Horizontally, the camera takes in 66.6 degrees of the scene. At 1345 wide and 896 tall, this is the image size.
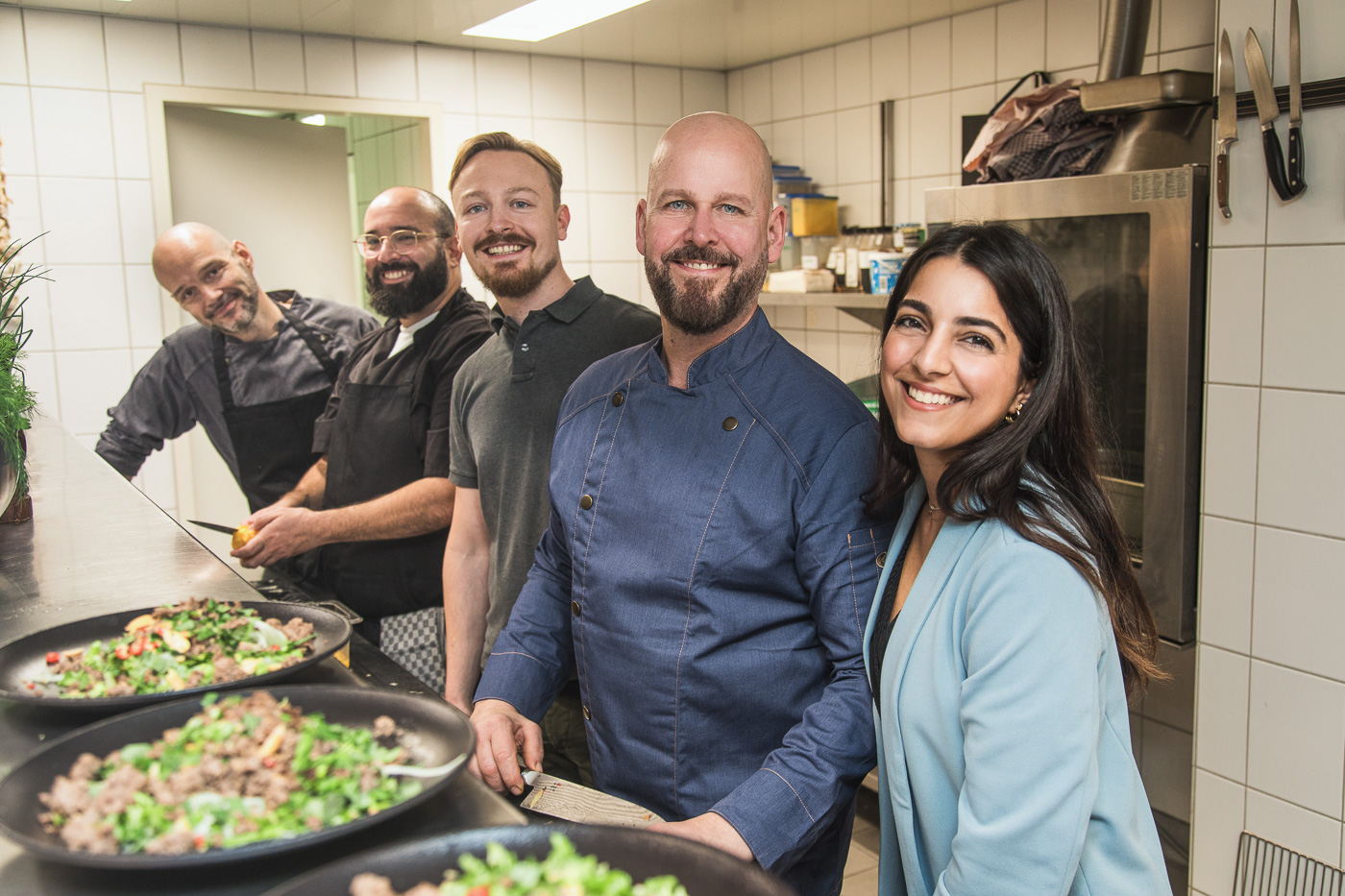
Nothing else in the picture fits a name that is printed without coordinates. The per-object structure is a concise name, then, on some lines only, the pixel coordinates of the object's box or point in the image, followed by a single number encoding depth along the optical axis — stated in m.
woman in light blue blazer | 0.98
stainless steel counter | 0.70
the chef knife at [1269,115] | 1.78
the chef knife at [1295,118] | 1.74
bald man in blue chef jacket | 1.25
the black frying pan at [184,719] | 0.66
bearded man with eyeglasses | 2.18
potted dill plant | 1.41
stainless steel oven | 2.01
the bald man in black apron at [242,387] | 2.91
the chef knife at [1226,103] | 1.85
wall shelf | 3.33
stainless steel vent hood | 2.10
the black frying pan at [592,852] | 0.63
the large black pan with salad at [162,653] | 0.97
